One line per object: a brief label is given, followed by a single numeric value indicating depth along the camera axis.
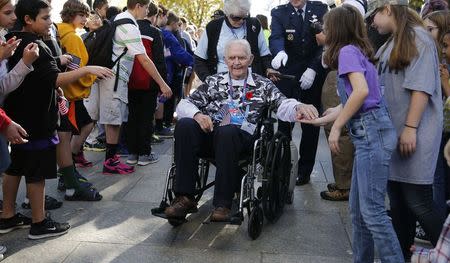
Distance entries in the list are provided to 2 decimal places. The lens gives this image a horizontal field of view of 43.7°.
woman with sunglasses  5.18
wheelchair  4.00
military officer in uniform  5.45
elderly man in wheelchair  3.96
